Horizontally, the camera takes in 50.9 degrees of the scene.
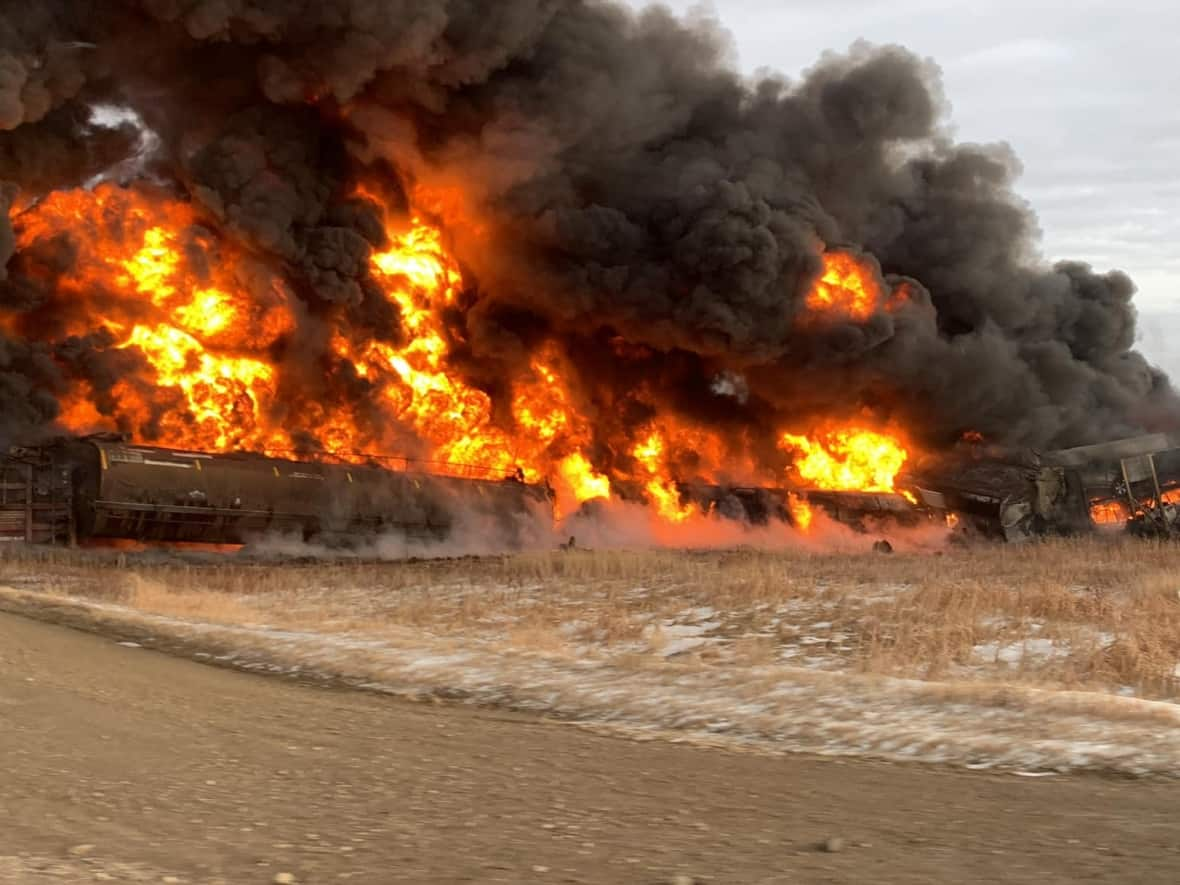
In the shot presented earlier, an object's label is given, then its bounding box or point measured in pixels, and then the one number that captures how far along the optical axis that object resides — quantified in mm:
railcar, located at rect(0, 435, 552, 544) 35594
